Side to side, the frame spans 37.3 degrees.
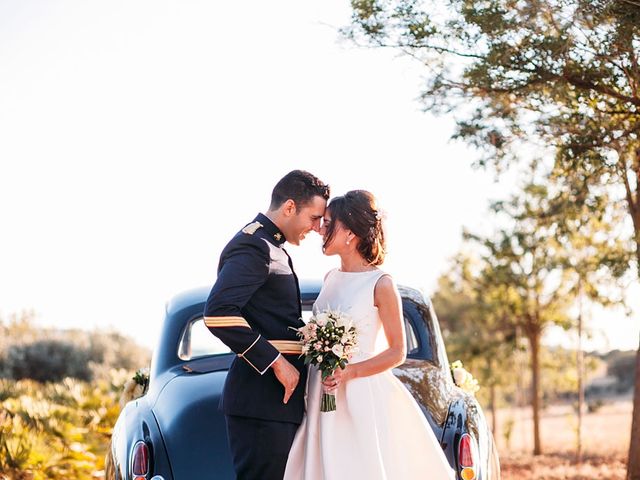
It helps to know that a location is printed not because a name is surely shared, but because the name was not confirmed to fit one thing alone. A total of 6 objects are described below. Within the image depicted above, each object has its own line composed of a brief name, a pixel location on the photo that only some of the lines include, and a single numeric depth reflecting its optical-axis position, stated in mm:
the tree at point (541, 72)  7695
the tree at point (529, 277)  19094
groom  4367
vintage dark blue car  5203
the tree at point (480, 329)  22188
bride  4617
